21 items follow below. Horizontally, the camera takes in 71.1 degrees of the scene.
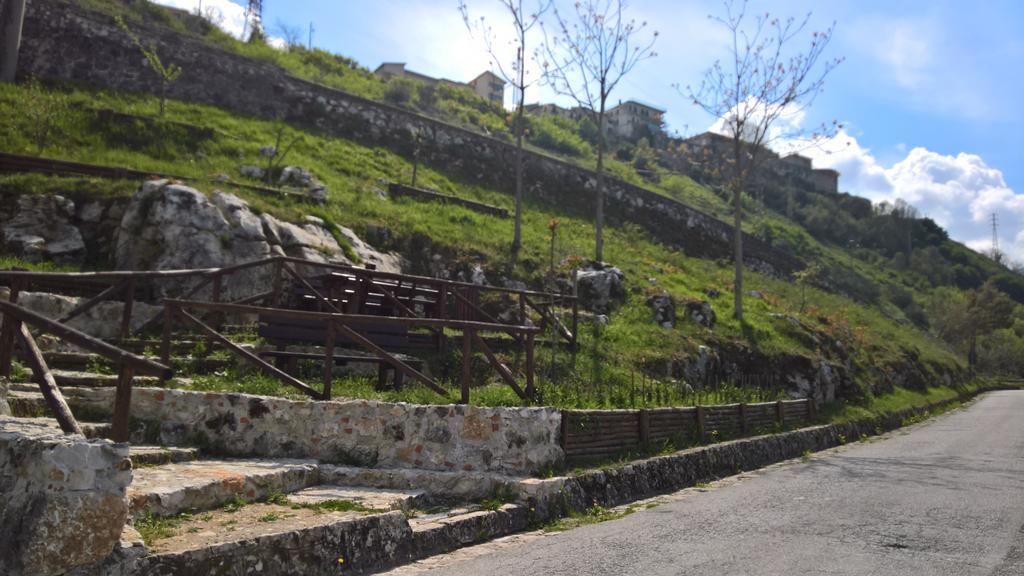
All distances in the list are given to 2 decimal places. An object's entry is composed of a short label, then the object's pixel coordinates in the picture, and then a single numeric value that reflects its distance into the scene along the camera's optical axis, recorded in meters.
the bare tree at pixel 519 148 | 20.36
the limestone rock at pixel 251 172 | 18.70
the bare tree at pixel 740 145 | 22.28
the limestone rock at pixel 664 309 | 17.53
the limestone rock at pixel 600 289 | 17.86
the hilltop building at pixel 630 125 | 75.44
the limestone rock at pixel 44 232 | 12.55
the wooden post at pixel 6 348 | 6.50
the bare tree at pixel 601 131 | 21.92
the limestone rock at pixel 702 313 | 18.55
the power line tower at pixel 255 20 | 40.78
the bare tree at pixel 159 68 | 22.06
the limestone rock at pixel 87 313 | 10.05
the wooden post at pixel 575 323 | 14.09
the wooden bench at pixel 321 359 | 8.90
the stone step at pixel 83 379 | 7.64
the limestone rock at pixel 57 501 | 3.95
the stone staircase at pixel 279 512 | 4.70
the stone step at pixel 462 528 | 6.08
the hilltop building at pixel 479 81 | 67.00
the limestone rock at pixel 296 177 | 18.92
